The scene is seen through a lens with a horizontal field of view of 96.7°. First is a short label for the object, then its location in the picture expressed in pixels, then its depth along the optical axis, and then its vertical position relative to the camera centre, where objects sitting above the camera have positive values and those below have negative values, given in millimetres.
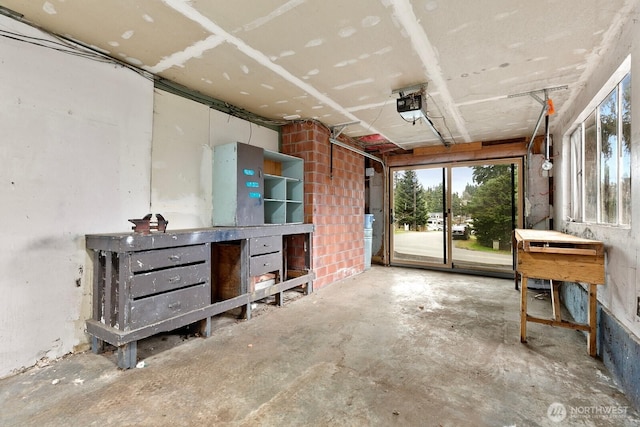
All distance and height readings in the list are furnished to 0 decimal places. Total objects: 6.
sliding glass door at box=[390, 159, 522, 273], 5668 +123
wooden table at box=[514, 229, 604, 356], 2230 -400
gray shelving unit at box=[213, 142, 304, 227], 3227 +384
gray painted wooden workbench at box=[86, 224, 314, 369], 2064 -551
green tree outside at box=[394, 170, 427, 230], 8711 +488
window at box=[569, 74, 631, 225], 2182 +522
